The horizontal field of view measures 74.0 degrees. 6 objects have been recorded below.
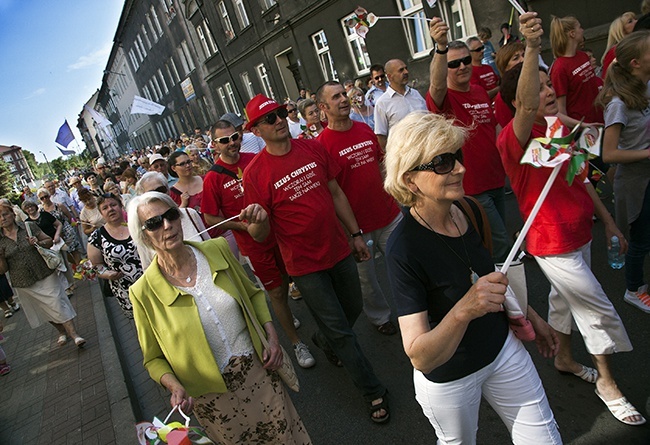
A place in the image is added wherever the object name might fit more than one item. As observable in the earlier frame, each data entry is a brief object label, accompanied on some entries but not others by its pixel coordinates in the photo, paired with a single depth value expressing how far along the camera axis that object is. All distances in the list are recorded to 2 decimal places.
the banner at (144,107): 22.16
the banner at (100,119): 26.39
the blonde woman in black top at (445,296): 1.76
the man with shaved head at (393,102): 4.52
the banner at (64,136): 38.31
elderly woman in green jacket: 2.20
